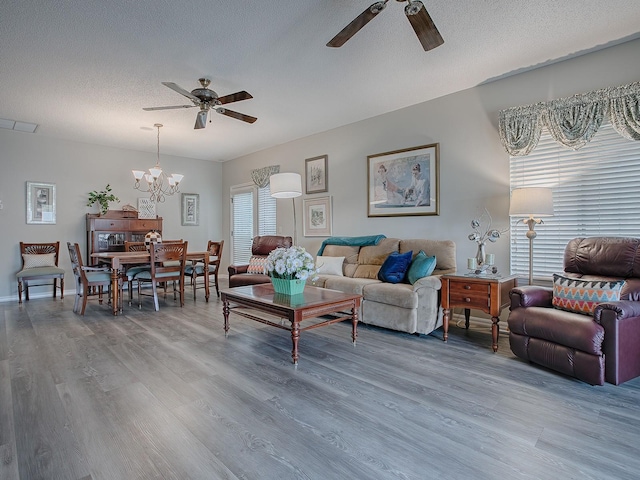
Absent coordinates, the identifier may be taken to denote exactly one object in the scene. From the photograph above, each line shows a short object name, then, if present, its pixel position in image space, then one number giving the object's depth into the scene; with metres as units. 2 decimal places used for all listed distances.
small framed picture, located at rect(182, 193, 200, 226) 7.43
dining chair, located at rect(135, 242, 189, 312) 4.67
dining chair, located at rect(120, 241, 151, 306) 4.87
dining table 4.41
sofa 3.46
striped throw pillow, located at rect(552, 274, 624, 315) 2.48
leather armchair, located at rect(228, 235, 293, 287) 4.72
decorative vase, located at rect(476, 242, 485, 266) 3.48
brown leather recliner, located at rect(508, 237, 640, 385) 2.29
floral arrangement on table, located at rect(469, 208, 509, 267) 3.45
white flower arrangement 3.18
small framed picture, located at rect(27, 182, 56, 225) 5.67
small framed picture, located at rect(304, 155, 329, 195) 5.62
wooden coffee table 2.75
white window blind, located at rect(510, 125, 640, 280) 3.05
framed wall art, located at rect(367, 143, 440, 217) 4.32
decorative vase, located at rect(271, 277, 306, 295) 3.24
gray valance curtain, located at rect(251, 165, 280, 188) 6.46
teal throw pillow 3.67
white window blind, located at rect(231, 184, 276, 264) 6.80
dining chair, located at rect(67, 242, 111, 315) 4.39
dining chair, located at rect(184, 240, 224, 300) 5.42
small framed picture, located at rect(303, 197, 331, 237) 5.63
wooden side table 3.08
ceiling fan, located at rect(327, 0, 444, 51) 2.06
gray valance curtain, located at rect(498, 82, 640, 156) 2.92
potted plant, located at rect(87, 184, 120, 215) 6.13
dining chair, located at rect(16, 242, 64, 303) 5.18
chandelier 6.80
